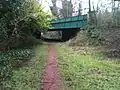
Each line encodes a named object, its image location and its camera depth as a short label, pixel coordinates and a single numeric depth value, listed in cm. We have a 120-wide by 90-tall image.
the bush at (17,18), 655
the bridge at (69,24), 1226
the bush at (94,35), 961
